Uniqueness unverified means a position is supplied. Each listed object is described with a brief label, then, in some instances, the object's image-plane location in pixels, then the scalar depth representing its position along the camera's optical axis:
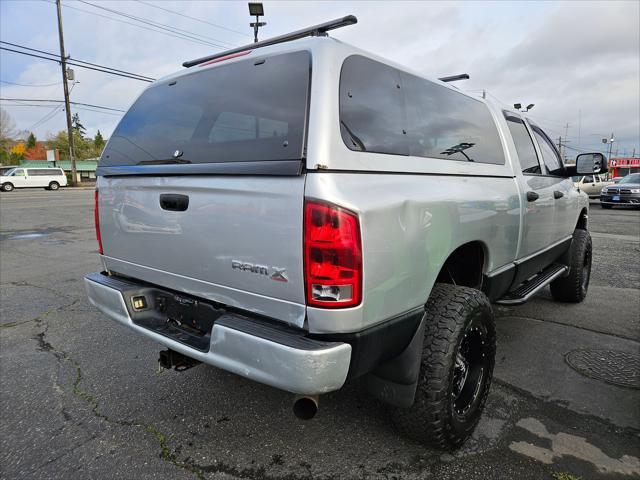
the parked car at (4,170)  30.76
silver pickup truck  1.80
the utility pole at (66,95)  29.09
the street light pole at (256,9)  10.83
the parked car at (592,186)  25.23
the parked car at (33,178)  30.05
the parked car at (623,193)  18.30
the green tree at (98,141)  78.75
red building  61.81
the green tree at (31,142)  73.50
